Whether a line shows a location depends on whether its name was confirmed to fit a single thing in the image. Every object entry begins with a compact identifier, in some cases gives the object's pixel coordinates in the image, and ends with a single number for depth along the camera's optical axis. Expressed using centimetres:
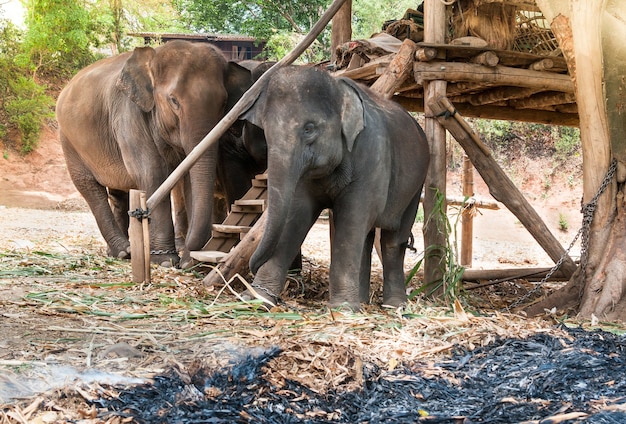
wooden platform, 655
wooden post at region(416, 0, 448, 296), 662
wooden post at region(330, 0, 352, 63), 880
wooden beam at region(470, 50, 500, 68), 669
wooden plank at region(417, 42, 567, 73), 649
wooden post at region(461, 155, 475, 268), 1132
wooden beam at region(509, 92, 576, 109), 810
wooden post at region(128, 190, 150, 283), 571
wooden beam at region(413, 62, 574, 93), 654
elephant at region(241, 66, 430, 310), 479
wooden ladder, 642
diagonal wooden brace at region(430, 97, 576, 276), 700
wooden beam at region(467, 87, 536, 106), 785
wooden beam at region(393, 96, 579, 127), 940
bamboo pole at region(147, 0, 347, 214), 541
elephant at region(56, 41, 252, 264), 675
